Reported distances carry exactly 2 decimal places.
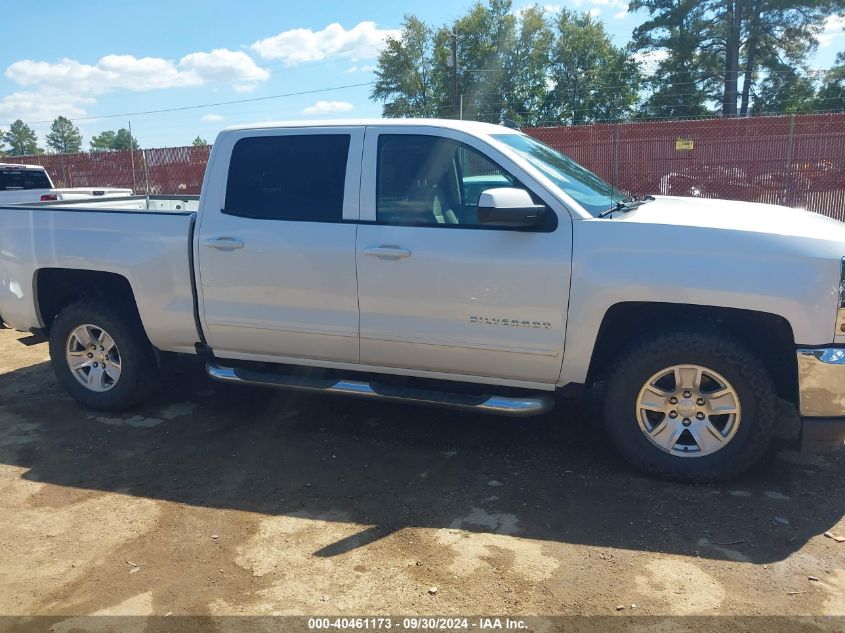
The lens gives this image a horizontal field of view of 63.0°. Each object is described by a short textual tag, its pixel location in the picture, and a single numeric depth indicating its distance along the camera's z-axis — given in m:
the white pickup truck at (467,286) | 3.54
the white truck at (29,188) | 10.20
